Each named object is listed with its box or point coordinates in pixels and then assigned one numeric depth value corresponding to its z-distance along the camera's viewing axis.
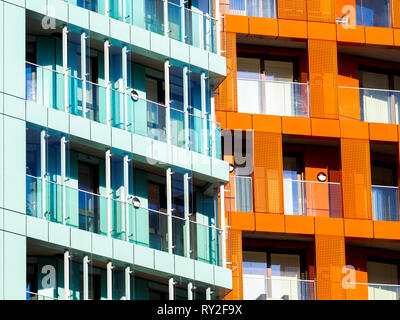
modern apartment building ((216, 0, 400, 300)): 66.50
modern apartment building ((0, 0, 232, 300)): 56.56
